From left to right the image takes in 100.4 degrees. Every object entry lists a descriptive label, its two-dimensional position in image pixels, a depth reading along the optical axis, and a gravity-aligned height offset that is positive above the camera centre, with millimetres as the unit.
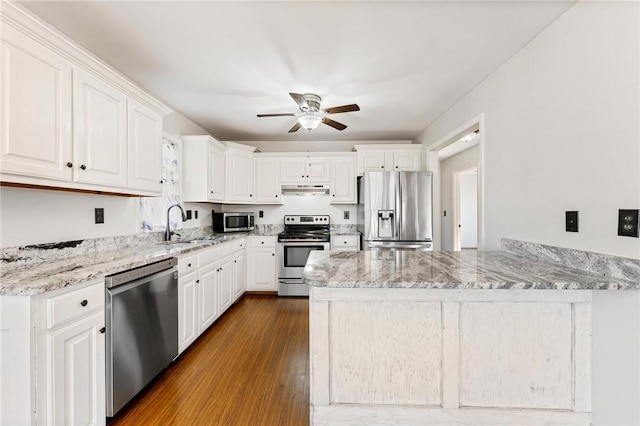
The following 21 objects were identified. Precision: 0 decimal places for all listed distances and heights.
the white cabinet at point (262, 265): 4039 -772
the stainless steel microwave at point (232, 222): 3945 -117
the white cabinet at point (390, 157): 4117 +878
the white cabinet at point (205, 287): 2322 -763
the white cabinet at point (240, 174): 3975 +625
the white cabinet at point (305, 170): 4266 +709
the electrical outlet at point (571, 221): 1549 -46
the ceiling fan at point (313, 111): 2531 +1008
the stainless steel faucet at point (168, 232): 2914 -200
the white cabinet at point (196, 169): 3422 +585
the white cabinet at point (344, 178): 4262 +577
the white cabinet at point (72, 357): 1194 -698
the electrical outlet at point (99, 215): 2141 -3
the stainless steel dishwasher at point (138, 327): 1556 -755
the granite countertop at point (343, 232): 4113 -306
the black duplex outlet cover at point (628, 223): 1242 -47
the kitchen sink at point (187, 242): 2636 -296
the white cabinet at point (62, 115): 1316 +606
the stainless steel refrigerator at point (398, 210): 3570 +50
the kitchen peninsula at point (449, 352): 1408 -750
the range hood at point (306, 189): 4258 +401
